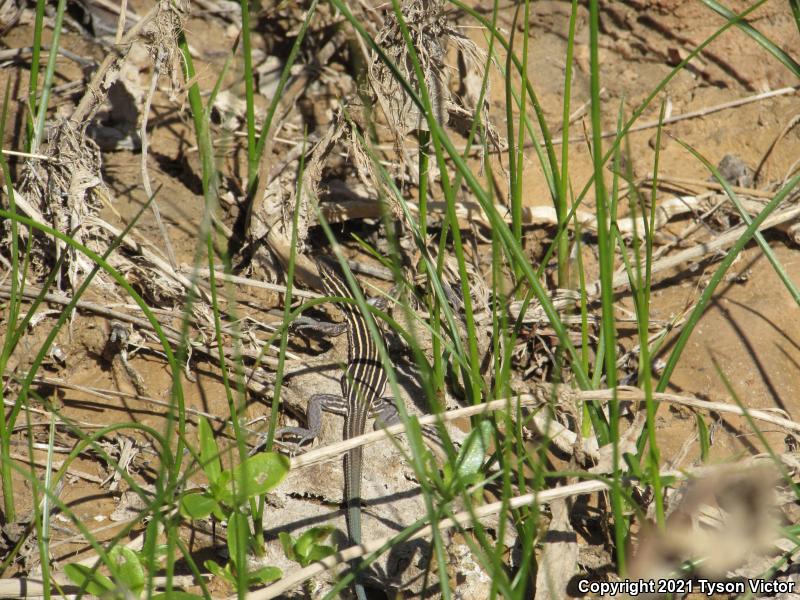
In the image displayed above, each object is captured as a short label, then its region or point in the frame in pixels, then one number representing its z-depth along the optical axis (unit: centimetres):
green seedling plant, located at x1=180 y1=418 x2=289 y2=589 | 465
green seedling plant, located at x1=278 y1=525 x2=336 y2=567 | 504
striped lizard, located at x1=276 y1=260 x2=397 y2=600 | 673
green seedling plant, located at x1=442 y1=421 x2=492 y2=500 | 502
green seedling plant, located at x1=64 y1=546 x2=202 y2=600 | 429
